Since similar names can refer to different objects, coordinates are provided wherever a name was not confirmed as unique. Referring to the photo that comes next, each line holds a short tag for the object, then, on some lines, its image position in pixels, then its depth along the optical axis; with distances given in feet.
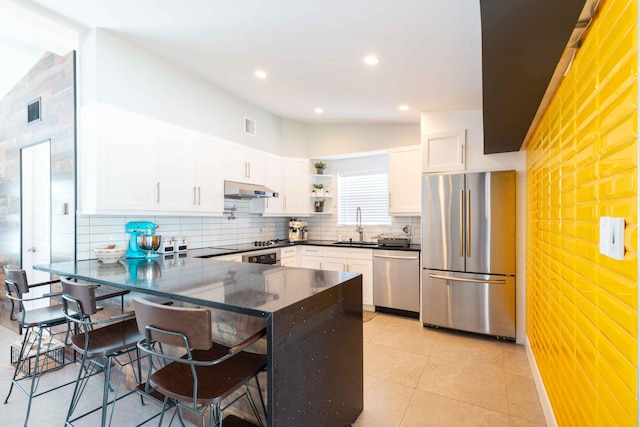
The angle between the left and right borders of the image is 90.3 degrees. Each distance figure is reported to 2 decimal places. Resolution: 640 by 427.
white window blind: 15.85
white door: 10.91
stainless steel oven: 12.45
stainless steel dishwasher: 12.85
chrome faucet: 16.23
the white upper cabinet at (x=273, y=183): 14.69
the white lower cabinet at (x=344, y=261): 13.96
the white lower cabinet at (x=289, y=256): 14.22
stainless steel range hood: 12.35
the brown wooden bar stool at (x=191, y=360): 3.96
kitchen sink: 15.03
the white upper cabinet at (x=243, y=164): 12.62
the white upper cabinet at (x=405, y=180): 13.47
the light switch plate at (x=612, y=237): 3.03
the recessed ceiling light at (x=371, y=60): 8.57
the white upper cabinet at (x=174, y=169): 10.10
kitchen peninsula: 4.50
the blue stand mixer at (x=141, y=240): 9.87
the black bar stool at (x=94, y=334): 5.47
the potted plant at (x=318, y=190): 16.50
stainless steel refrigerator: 10.70
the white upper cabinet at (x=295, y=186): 15.74
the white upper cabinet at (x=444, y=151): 11.60
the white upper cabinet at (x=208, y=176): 11.35
